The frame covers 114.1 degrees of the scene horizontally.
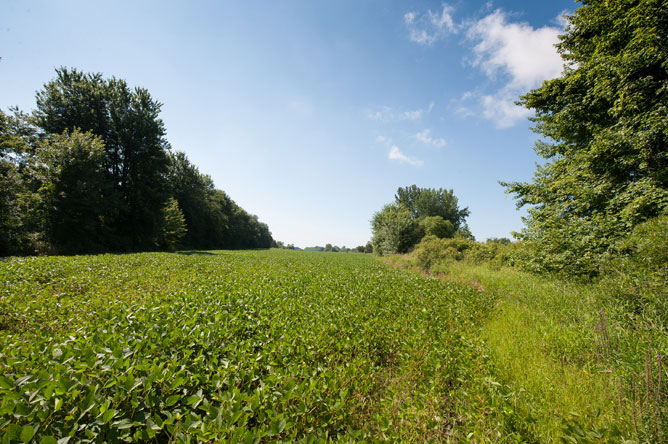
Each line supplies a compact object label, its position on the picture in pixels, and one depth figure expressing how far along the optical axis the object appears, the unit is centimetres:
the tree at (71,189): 1714
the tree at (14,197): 1516
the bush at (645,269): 469
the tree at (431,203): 5431
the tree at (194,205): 4004
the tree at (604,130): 710
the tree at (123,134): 2231
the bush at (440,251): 1800
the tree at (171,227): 2838
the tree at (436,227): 3822
